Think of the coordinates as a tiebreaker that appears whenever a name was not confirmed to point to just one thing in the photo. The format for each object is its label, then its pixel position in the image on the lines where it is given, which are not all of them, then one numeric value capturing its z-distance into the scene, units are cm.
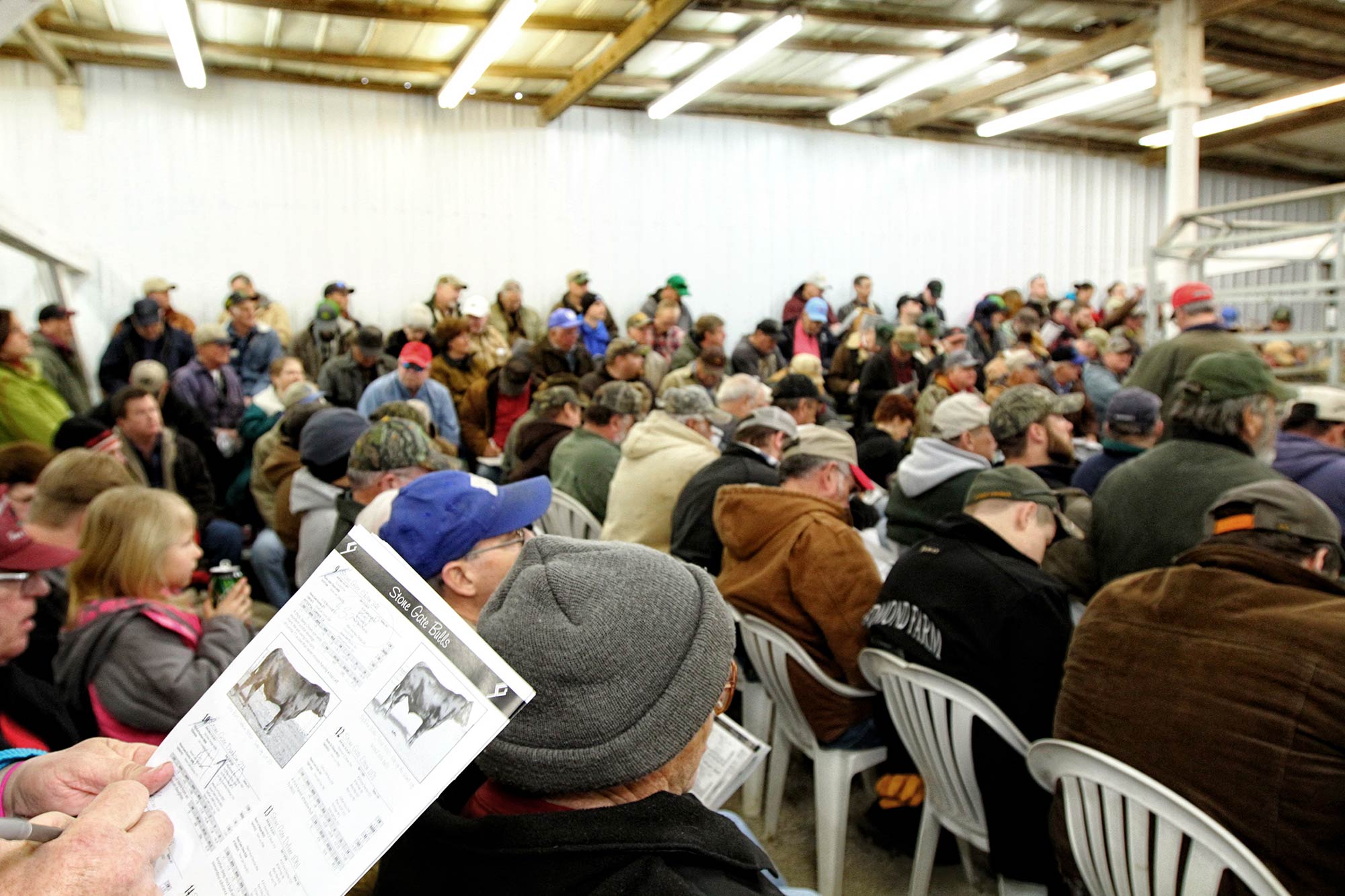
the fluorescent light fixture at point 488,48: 652
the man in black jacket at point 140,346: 661
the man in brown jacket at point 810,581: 252
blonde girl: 189
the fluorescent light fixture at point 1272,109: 921
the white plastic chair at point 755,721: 295
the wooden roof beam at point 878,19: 732
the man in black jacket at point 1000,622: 204
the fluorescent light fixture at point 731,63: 733
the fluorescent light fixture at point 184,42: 593
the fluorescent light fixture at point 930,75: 818
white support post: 787
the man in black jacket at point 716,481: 319
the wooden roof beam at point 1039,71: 816
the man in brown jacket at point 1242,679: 146
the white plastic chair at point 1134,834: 147
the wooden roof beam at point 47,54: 689
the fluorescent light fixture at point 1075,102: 892
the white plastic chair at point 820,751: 247
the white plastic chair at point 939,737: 204
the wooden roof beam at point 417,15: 680
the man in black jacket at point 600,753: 87
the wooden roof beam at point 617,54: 684
